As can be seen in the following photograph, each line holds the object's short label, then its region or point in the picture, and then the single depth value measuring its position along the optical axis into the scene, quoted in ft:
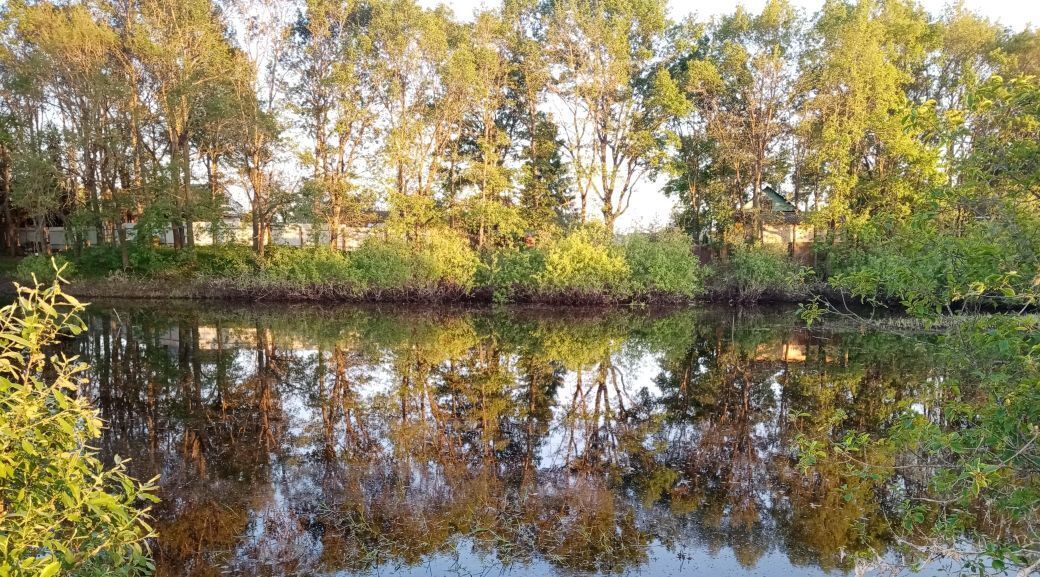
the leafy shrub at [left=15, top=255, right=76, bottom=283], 81.10
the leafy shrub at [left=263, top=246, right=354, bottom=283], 84.43
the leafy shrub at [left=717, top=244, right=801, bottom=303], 87.81
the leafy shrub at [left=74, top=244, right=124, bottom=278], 89.10
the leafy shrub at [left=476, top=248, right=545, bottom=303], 85.46
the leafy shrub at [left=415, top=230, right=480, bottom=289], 84.28
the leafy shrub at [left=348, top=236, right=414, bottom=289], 84.07
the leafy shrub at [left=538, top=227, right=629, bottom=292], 83.25
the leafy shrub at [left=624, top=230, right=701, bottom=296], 86.38
